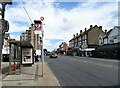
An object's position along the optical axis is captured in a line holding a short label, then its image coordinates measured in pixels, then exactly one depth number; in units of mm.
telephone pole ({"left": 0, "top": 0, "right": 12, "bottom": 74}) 2300
